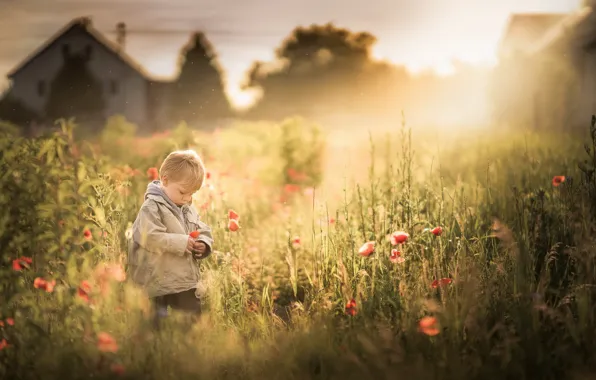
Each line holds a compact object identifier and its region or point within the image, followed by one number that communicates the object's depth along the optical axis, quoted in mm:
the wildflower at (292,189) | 6564
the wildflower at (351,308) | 2991
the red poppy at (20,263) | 3070
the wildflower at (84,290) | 2744
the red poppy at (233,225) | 3535
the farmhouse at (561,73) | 15945
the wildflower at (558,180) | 3830
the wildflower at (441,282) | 3103
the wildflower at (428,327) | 2593
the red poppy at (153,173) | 4747
